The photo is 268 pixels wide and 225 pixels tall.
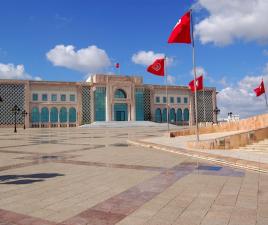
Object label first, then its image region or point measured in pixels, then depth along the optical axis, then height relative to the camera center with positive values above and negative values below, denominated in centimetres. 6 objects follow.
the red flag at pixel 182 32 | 1374 +430
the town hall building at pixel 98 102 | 6078 +486
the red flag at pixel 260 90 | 2712 +298
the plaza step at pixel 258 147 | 1204 -116
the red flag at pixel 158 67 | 2345 +451
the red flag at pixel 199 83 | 3213 +451
